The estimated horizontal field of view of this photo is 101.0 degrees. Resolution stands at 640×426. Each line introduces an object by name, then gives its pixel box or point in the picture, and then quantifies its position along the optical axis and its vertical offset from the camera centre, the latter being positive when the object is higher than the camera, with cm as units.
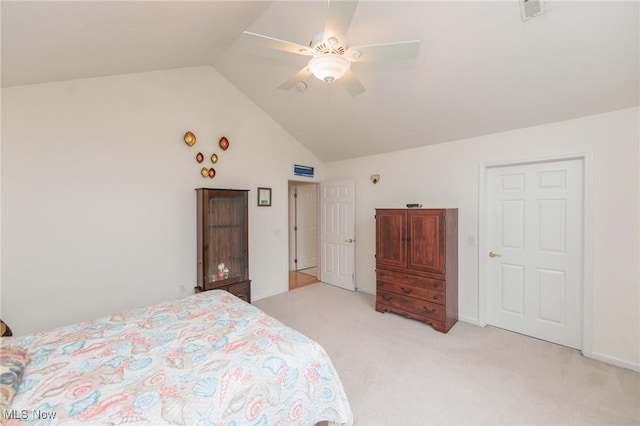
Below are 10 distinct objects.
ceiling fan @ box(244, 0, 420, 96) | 151 +100
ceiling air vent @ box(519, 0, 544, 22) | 176 +138
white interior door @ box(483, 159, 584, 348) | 263 -43
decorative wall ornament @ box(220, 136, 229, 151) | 356 +93
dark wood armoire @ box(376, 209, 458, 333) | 303 -66
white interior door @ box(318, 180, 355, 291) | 453 -41
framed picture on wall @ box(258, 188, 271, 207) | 404 +22
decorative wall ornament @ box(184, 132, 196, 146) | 324 +90
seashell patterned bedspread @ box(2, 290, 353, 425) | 106 -77
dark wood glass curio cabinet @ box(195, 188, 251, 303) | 320 -38
